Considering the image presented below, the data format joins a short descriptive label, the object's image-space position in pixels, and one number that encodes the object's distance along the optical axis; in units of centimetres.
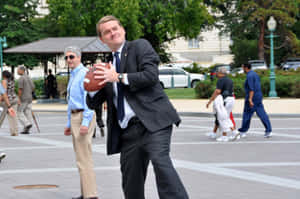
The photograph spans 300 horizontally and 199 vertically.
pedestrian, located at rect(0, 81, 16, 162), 1467
